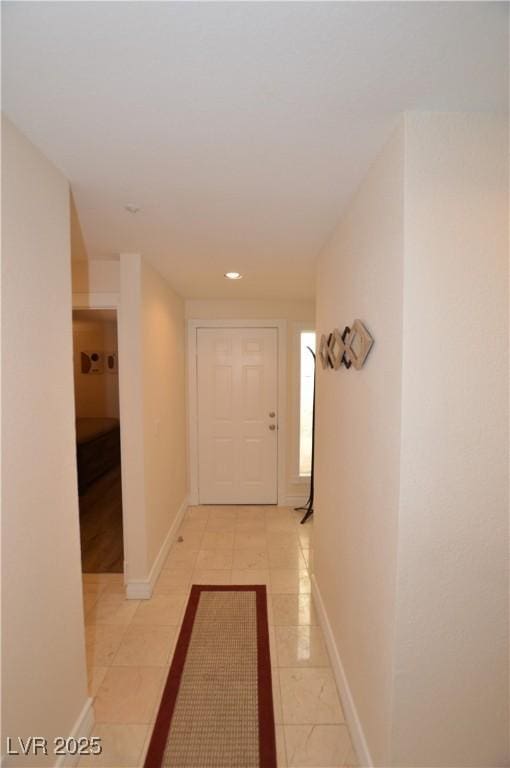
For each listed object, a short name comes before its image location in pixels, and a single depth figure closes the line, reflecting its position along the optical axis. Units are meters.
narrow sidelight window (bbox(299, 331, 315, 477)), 3.87
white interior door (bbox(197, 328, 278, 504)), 3.84
